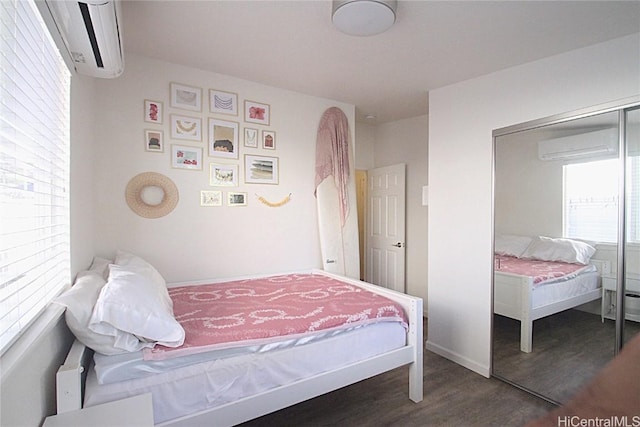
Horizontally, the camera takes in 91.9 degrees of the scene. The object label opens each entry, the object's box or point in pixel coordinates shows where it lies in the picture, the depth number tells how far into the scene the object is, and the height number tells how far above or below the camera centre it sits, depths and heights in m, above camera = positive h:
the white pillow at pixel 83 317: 1.31 -0.46
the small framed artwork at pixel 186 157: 2.67 +0.46
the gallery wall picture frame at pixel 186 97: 2.66 +0.99
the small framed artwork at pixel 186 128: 2.67 +0.72
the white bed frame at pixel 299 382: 1.17 -0.99
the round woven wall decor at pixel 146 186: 2.51 +0.12
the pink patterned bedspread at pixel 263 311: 1.62 -0.65
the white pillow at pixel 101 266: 1.91 -0.38
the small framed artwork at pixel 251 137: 3.00 +0.71
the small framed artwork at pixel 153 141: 2.56 +0.57
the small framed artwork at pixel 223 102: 2.82 +1.00
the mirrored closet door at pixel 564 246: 1.95 -0.25
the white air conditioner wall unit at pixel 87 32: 1.23 +0.80
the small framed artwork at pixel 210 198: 2.79 +0.11
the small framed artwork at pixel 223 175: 2.83 +0.32
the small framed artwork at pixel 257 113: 3.00 +0.96
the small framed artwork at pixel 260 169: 3.01 +0.40
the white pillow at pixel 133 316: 1.35 -0.48
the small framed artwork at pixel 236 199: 2.92 +0.10
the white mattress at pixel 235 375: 1.39 -0.85
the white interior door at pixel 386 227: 4.17 -0.24
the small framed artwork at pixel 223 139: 2.83 +0.66
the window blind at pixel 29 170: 0.91 +0.14
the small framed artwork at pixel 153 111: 2.56 +0.82
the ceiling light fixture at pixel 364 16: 1.67 +1.10
